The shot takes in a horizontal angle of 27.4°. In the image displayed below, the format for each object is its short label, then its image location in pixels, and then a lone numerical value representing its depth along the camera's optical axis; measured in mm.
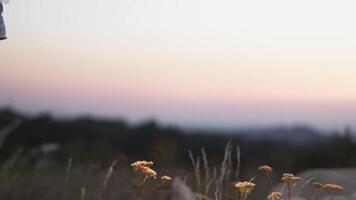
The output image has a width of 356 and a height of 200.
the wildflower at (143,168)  4074
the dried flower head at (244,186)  3964
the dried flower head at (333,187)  4232
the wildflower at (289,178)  4293
